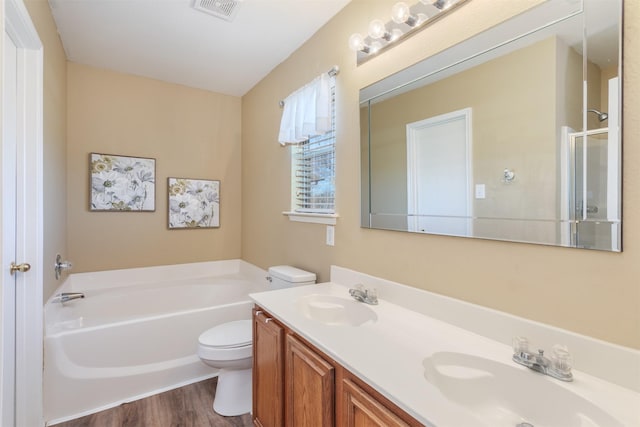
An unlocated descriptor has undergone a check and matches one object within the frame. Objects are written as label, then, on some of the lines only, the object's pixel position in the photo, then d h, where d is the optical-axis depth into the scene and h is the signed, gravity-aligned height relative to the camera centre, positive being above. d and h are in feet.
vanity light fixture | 4.39 +2.90
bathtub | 6.23 -2.81
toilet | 6.19 -2.91
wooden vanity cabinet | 2.92 -2.06
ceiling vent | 6.04 +4.08
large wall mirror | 2.93 +0.93
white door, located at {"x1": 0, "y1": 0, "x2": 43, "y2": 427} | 4.91 -0.23
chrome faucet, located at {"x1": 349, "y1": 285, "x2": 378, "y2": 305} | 4.99 -1.36
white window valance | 6.49 +2.24
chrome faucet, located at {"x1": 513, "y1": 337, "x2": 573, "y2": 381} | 2.85 -1.42
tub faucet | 7.37 -2.08
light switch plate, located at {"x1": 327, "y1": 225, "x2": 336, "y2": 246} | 6.49 -0.48
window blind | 6.84 +0.93
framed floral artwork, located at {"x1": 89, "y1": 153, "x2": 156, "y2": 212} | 8.98 +0.87
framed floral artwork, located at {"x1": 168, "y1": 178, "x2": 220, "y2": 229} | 10.16 +0.30
